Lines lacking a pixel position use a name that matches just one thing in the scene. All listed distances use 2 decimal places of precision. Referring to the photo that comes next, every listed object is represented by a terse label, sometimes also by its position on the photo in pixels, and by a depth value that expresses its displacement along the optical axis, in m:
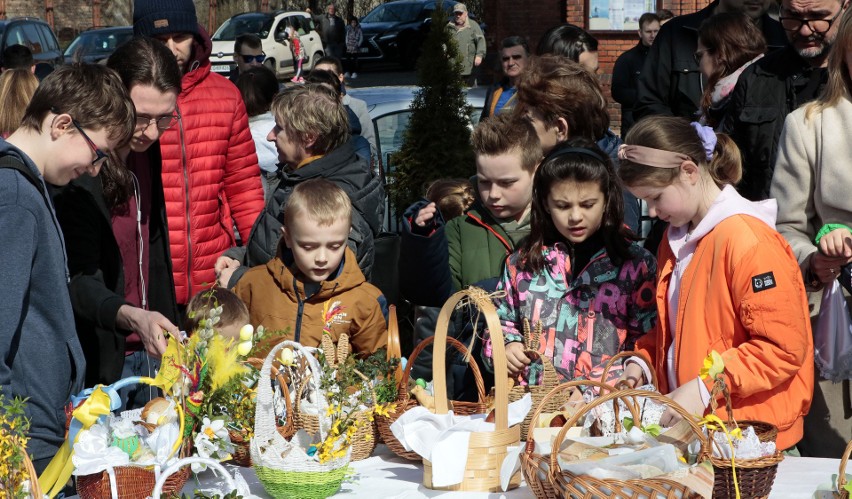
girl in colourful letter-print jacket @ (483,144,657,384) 3.27
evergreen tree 7.23
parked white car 22.50
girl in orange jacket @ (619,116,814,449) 2.74
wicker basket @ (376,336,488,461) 2.81
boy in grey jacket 2.61
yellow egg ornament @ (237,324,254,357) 2.51
